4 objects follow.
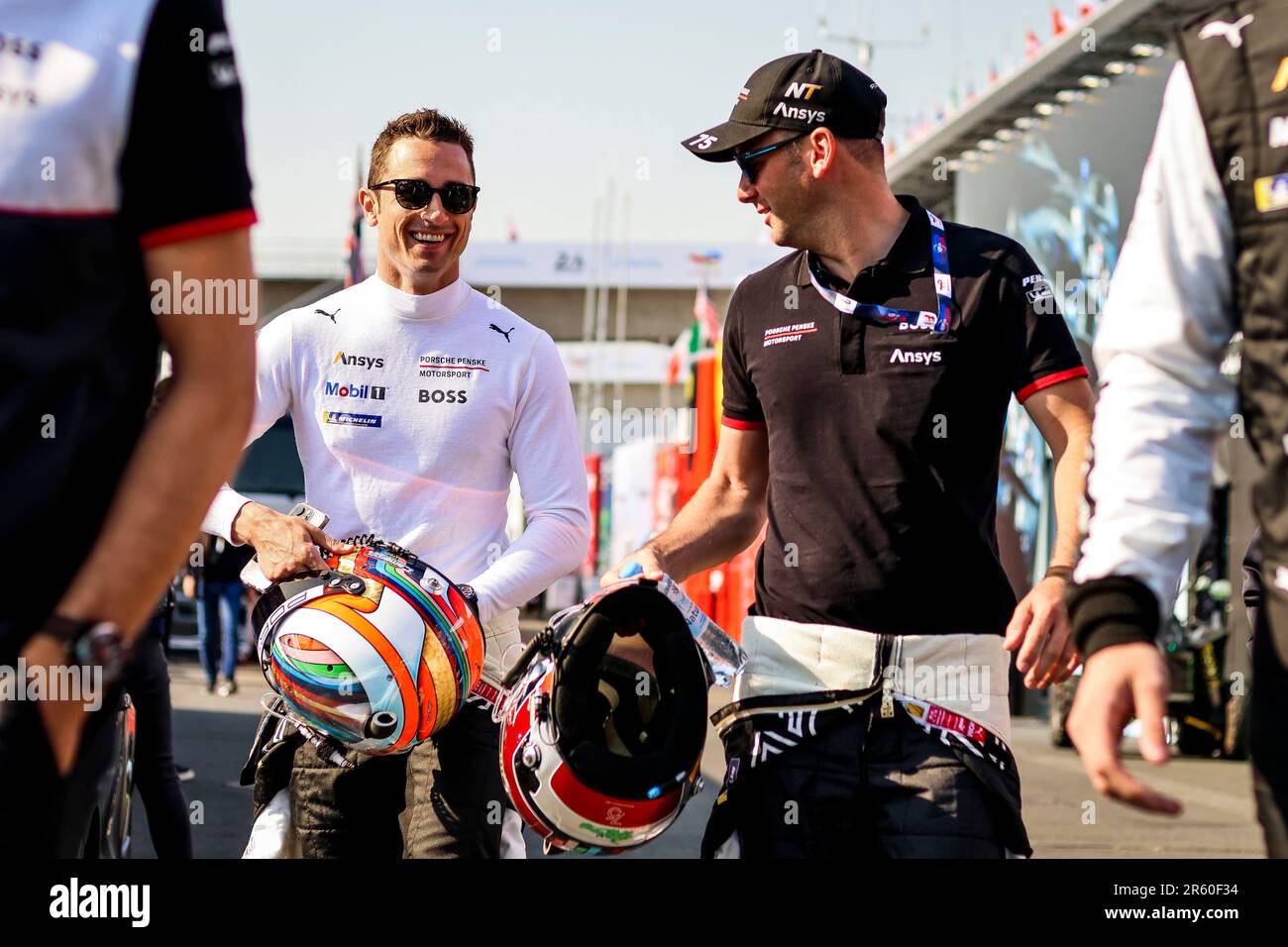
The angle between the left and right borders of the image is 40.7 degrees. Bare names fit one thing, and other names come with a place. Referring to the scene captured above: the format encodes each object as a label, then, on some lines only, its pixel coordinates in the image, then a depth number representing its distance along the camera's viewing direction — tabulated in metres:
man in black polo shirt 3.52
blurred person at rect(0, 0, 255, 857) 1.87
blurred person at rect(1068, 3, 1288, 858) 2.13
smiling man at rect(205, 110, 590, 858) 4.01
